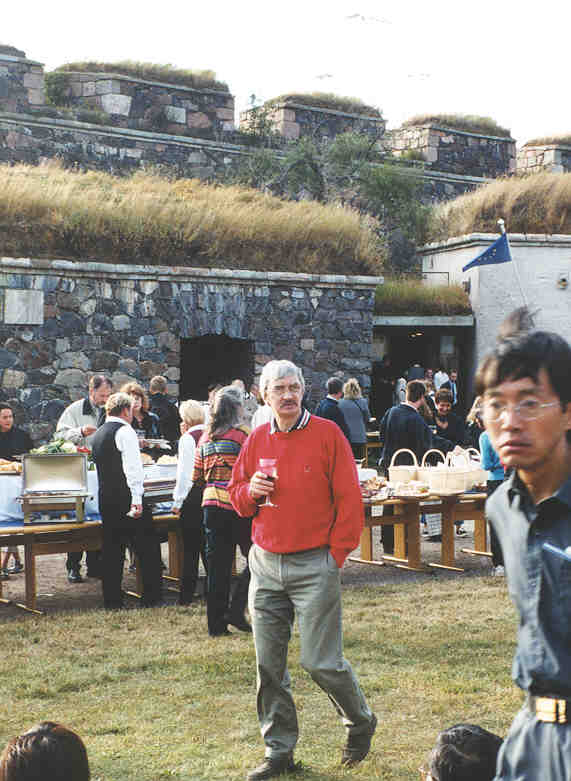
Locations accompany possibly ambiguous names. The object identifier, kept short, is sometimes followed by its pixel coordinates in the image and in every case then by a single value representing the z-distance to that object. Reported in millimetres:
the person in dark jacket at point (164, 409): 13305
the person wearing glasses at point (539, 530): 2492
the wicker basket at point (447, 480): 10484
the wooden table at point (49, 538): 8805
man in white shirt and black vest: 8625
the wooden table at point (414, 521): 10570
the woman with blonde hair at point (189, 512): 8969
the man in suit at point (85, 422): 10258
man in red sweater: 4984
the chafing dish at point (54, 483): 8844
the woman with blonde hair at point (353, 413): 13789
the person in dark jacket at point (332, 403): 13281
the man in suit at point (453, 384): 21719
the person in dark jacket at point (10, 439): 10648
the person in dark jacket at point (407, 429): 11234
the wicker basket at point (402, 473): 10586
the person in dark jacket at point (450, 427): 12711
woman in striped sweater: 7762
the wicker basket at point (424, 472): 10568
